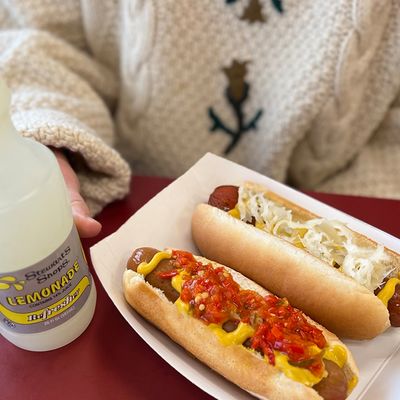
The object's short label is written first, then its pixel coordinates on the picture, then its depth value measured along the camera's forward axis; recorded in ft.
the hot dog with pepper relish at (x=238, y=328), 0.75
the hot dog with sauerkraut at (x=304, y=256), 0.87
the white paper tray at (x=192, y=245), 0.80
